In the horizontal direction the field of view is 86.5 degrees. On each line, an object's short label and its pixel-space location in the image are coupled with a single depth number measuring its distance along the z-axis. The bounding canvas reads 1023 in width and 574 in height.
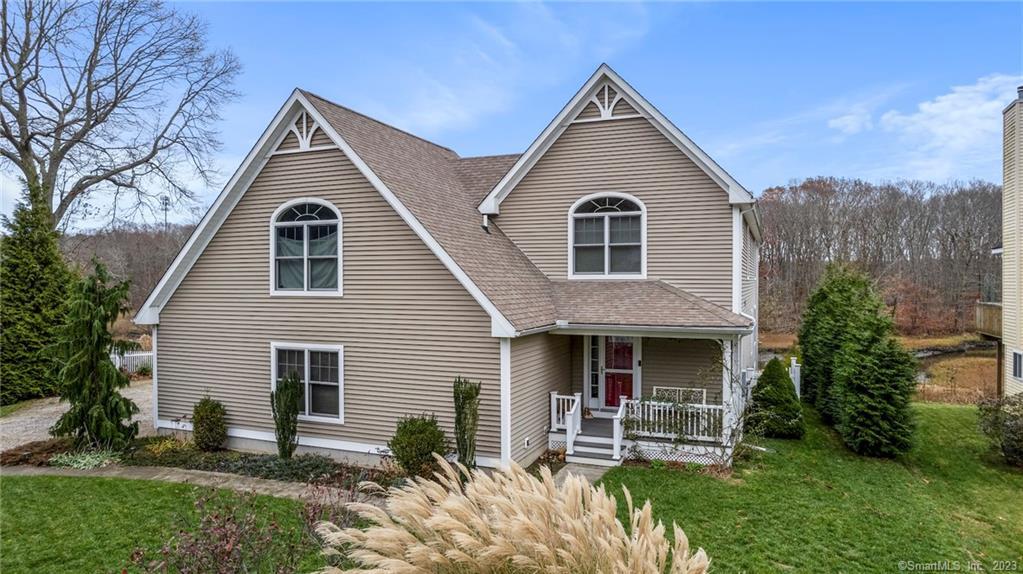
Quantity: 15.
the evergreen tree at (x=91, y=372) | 11.06
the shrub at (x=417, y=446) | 9.43
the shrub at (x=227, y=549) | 4.28
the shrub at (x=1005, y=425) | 11.23
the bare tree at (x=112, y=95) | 21.88
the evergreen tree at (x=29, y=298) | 17.52
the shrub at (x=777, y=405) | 12.79
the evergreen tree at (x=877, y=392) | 11.38
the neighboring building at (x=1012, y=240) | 14.08
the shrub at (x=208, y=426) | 11.43
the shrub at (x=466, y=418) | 9.30
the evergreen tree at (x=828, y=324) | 14.43
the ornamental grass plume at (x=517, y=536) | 3.27
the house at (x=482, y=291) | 10.29
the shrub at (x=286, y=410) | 10.72
